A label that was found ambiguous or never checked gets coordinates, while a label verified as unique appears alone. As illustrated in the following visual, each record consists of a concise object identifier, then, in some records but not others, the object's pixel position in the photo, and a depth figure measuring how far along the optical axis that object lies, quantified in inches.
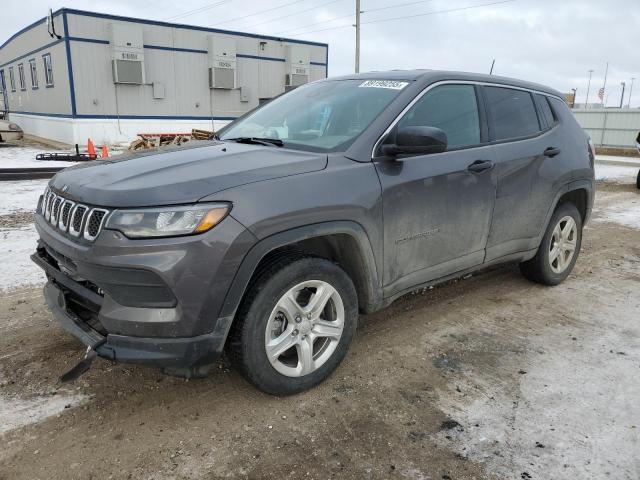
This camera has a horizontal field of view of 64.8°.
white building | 775.1
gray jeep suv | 93.2
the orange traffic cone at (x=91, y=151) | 553.2
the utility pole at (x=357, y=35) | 1031.6
